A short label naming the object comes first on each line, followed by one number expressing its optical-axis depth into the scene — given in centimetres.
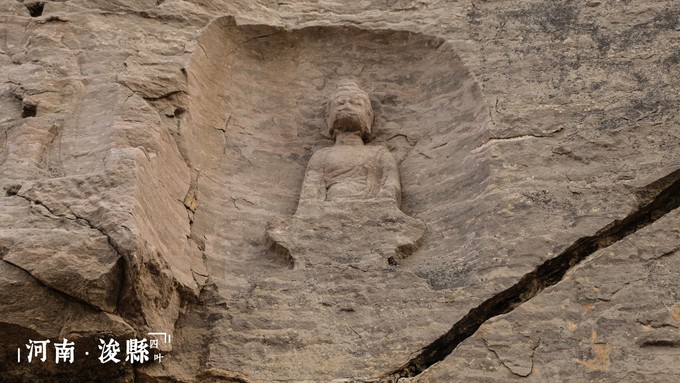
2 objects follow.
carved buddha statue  741
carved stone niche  651
